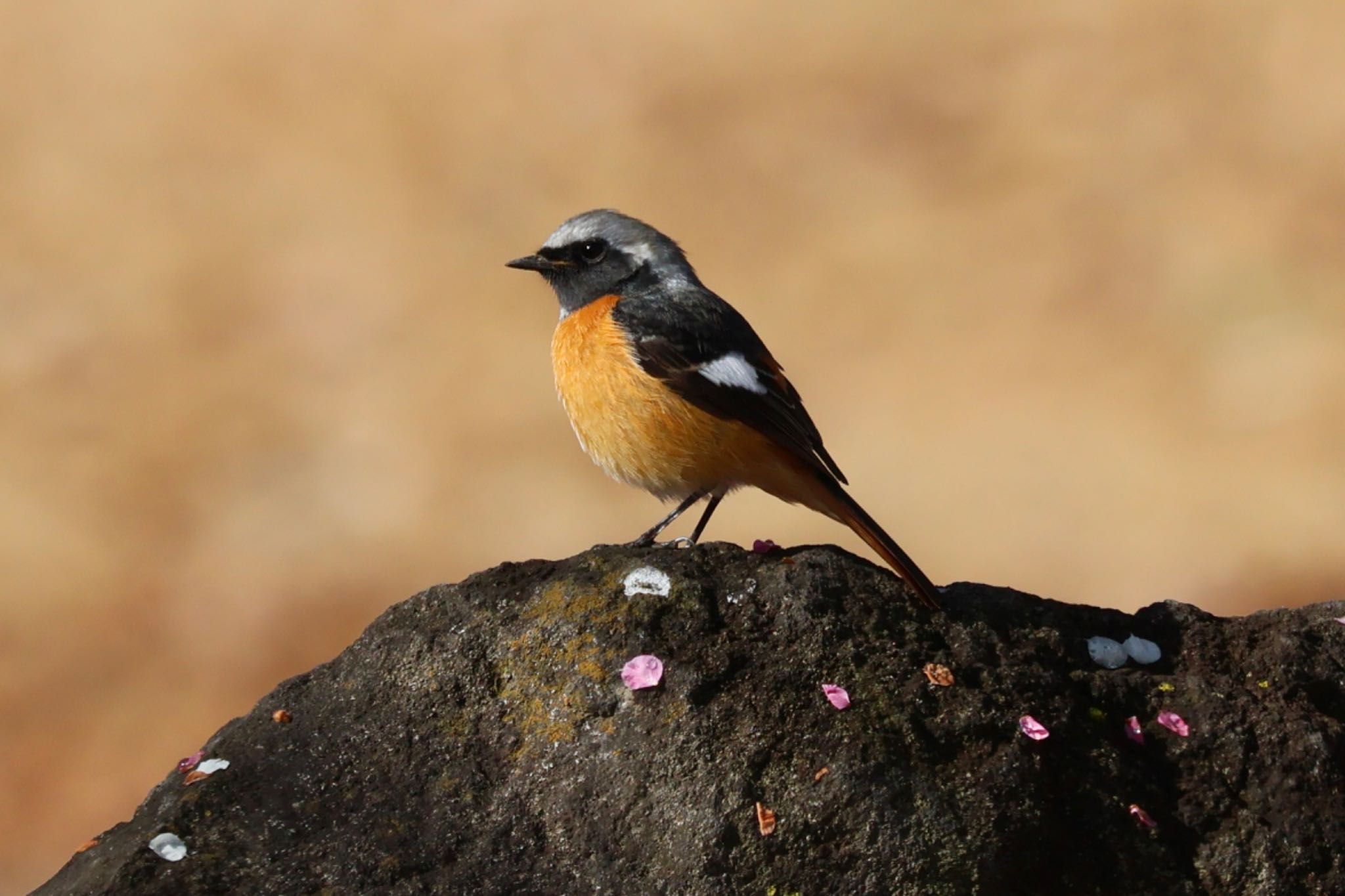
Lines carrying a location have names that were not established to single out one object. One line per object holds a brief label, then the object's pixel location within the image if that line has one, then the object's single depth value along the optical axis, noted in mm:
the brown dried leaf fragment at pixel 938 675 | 8492
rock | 7820
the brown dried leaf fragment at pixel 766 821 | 7777
